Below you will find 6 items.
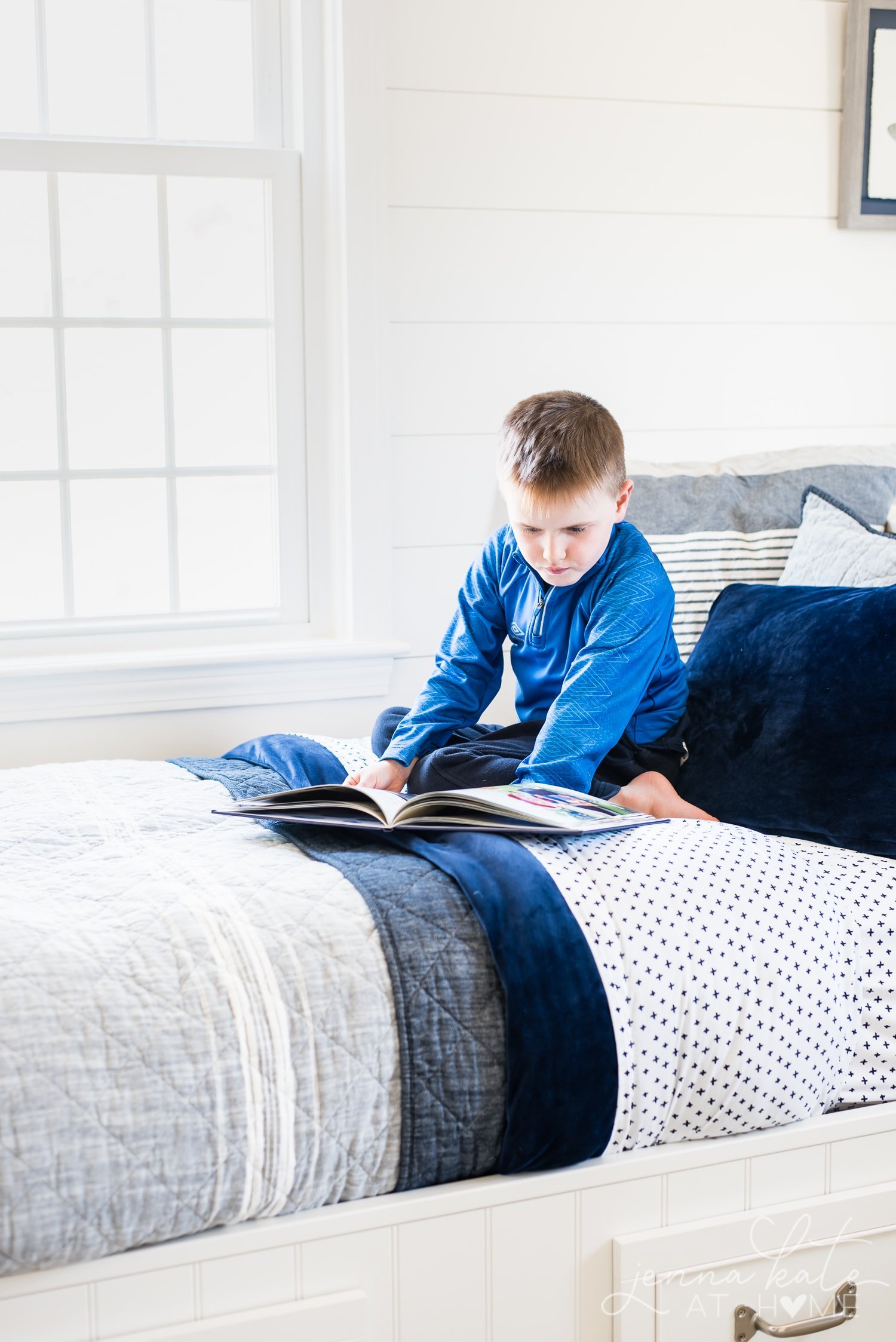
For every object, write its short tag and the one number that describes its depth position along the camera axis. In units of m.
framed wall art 2.25
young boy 1.46
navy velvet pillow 1.37
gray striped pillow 1.88
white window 2.02
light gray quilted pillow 1.61
